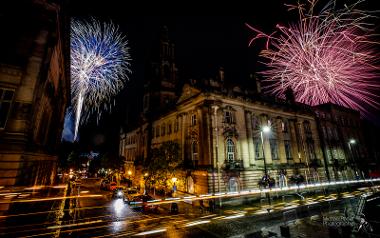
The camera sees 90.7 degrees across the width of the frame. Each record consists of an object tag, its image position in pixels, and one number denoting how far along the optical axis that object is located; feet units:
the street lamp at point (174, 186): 82.07
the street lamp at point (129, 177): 140.81
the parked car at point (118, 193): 85.92
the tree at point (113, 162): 159.84
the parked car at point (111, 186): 114.26
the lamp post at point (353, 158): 131.34
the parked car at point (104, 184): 122.14
